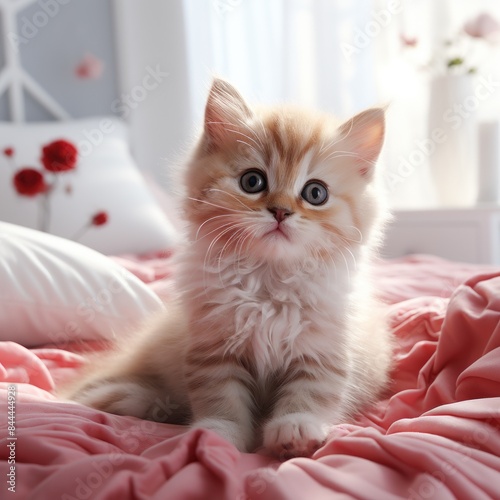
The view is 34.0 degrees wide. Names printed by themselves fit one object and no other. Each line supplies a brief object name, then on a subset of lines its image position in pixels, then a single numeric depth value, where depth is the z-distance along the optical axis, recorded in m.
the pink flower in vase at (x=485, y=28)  1.00
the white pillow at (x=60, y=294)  0.51
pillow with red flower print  0.84
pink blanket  0.31
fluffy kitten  0.41
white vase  1.04
